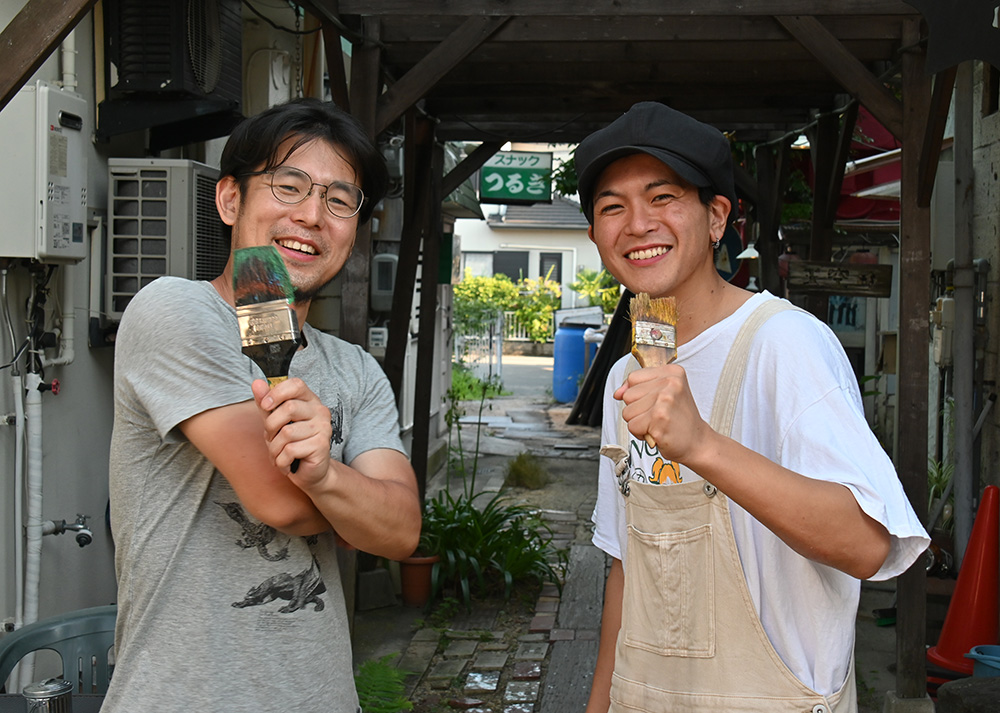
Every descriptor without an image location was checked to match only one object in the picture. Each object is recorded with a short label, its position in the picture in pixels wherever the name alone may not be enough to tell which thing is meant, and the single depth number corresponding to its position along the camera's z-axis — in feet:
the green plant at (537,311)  92.48
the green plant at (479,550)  22.91
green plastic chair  10.19
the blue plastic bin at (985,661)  13.84
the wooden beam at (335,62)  16.29
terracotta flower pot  22.85
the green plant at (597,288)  67.67
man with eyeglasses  5.51
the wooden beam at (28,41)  7.90
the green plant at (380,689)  13.50
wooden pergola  16.25
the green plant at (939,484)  22.79
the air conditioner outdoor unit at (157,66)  15.78
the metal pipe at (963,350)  20.53
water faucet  14.35
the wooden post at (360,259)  16.92
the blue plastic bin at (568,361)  59.31
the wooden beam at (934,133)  15.24
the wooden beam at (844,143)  22.24
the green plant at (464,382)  54.03
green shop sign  40.65
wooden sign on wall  22.09
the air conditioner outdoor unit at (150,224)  16.02
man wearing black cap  5.26
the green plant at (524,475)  36.17
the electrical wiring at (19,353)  13.65
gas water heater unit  13.39
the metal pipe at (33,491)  13.80
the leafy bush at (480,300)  66.90
